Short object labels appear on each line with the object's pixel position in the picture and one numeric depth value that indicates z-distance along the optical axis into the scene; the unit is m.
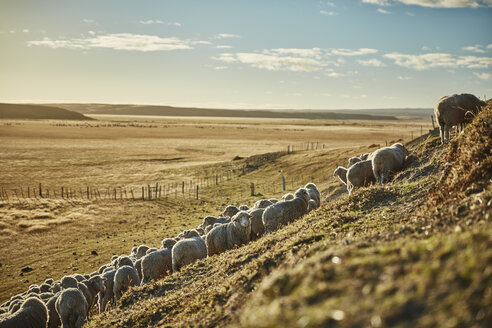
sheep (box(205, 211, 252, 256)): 15.22
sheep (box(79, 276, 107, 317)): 15.10
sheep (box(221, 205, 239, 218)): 21.19
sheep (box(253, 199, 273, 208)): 18.55
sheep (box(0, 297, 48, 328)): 12.05
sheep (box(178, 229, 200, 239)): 18.29
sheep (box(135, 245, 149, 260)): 18.32
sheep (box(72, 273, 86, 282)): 17.17
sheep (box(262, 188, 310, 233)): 14.41
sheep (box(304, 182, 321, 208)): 18.91
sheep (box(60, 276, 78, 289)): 15.24
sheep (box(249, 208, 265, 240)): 15.78
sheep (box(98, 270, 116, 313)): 15.65
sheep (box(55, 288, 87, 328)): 12.48
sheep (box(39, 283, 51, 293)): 16.69
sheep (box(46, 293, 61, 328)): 13.36
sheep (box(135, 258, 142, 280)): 16.55
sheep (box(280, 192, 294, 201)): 17.33
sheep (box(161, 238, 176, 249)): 16.97
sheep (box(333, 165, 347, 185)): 22.17
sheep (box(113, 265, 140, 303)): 14.46
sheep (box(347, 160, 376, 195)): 17.73
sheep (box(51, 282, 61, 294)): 16.00
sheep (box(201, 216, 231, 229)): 19.99
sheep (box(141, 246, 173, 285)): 14.84
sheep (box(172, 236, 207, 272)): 14.50
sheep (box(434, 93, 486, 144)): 16.95
